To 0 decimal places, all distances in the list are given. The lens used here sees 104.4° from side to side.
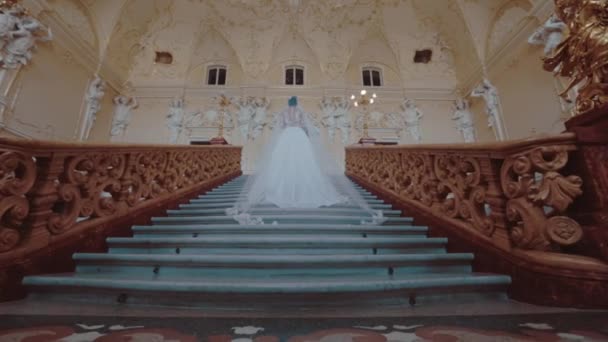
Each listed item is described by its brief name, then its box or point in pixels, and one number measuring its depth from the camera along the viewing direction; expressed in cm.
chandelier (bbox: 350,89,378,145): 1051
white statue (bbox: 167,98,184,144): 1033
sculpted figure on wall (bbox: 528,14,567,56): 609
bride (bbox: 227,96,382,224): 304
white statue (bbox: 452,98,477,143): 1027
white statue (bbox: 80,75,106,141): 886
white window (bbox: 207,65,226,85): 1141
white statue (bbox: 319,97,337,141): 1048
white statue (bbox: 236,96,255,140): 1029
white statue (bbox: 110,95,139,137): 1017
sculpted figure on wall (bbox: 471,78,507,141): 870
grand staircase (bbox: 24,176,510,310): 128
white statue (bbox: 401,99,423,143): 1062
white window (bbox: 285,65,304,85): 1125
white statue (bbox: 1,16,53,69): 608
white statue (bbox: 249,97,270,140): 1037
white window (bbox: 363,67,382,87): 1158
